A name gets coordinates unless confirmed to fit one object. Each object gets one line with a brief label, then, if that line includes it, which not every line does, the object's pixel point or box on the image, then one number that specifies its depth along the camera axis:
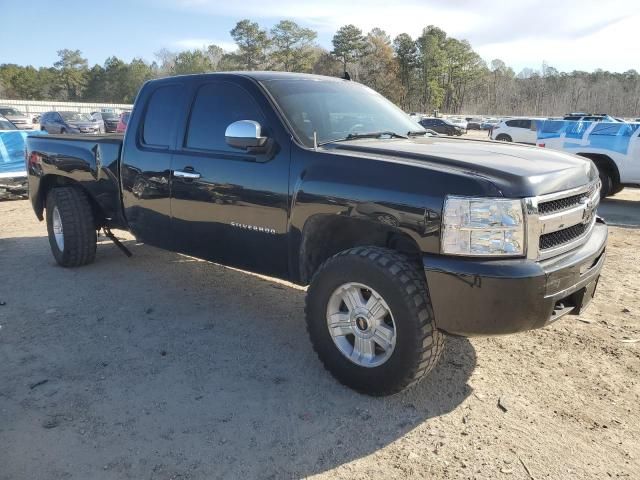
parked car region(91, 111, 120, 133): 28.80
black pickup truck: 2.75
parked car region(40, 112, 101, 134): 23.80
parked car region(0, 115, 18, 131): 14.75
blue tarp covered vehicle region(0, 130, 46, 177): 10.29
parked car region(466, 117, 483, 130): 61.08
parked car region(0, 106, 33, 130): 26.18
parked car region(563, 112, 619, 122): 22.38
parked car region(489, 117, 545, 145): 25.91
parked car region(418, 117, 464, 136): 36.84
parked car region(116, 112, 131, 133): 20.70
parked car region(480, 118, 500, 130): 58.21
